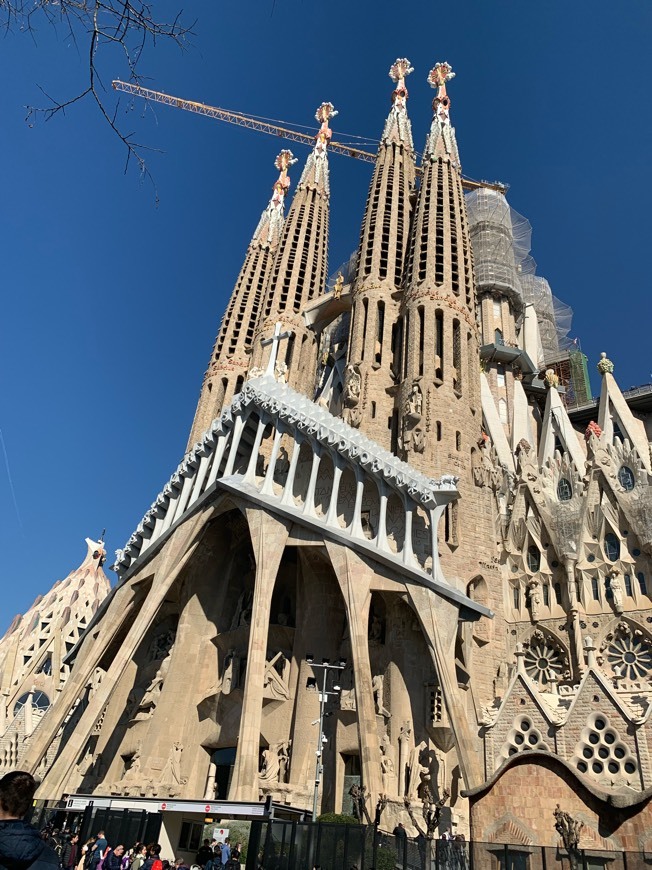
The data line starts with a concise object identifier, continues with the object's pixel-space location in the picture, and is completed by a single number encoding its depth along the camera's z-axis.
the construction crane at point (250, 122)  53.66
